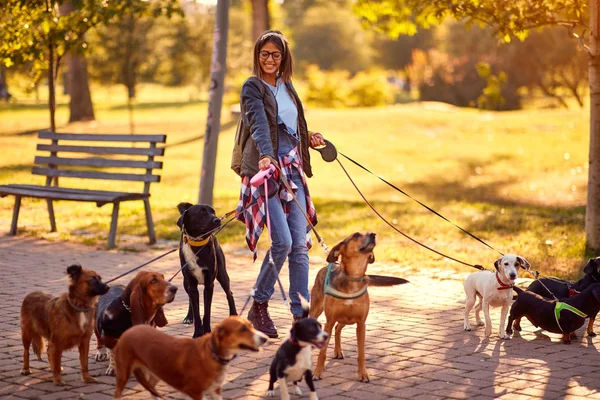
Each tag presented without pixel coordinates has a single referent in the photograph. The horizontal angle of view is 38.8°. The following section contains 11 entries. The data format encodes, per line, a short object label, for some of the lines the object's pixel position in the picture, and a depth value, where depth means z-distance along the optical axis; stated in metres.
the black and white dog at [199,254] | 6.73
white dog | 7.05
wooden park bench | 11.38
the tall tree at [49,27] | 13.15
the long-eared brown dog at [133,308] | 5.69
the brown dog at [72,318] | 5.58
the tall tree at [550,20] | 10.61
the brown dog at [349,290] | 5.74
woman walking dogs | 6.72
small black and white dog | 4.95
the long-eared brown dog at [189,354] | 4.68
